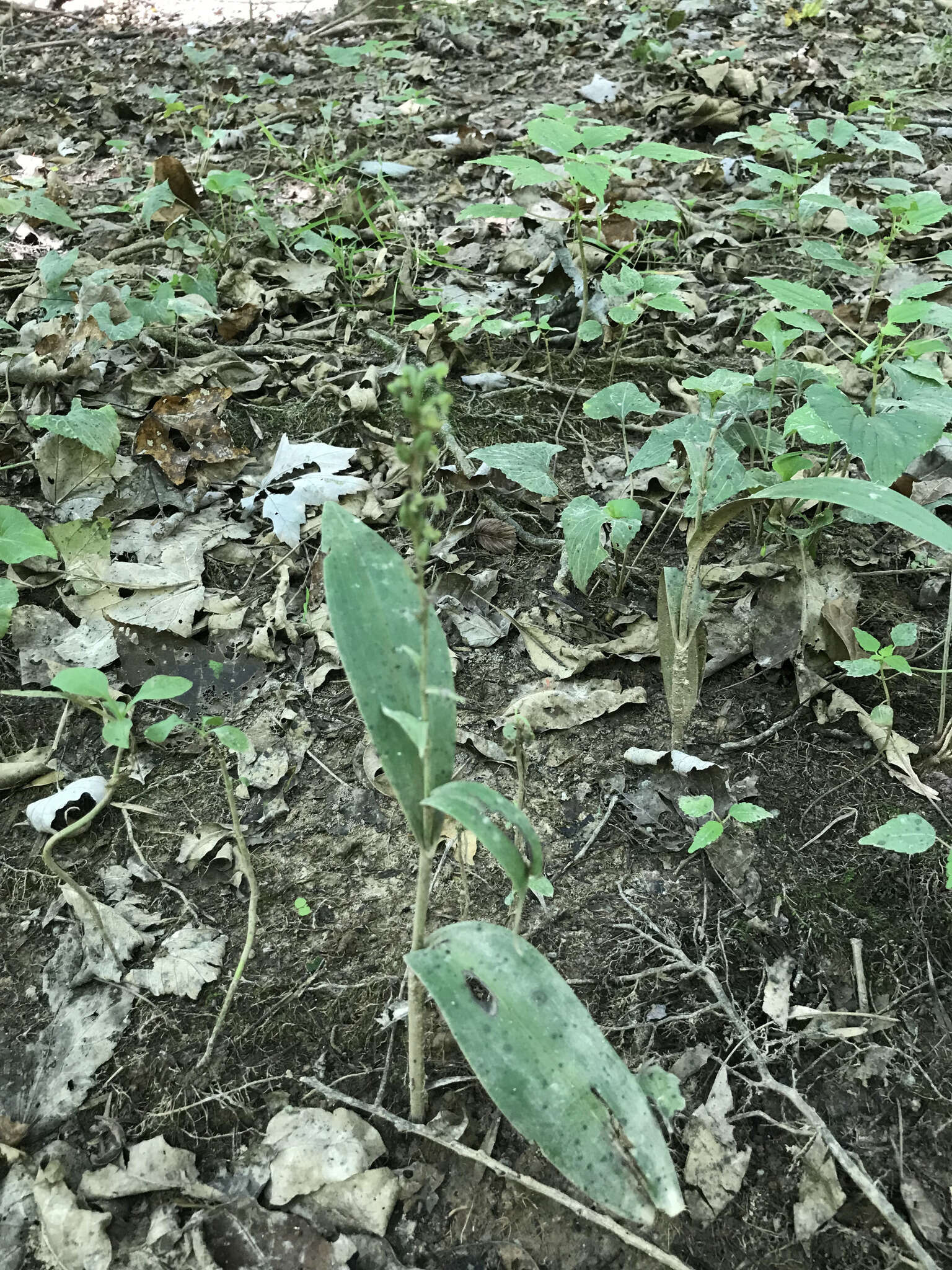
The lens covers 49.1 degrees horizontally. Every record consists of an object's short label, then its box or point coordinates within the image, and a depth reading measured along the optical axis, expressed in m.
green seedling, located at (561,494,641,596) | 0.60
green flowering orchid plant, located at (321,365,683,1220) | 0.35
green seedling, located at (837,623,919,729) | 0.54
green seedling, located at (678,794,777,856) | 0.49
